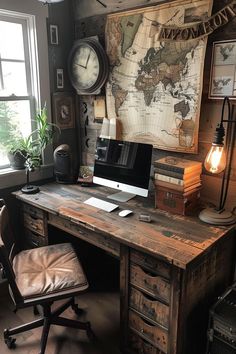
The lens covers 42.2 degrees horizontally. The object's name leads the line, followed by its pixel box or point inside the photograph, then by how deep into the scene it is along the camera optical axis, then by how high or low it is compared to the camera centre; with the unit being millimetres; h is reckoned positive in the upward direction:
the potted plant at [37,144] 2334 -346
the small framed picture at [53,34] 2435 +506
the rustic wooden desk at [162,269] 1463 -845
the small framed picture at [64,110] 2562 -90
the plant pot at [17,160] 2379 -466
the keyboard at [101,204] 1978 -682
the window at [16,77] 2284 +166
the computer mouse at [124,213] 1863 -679
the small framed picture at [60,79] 2554 +163
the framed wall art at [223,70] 1700 +165
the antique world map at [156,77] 1867 +150
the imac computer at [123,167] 2006 -453
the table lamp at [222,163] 1619 -344
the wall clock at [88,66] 2328 +252
